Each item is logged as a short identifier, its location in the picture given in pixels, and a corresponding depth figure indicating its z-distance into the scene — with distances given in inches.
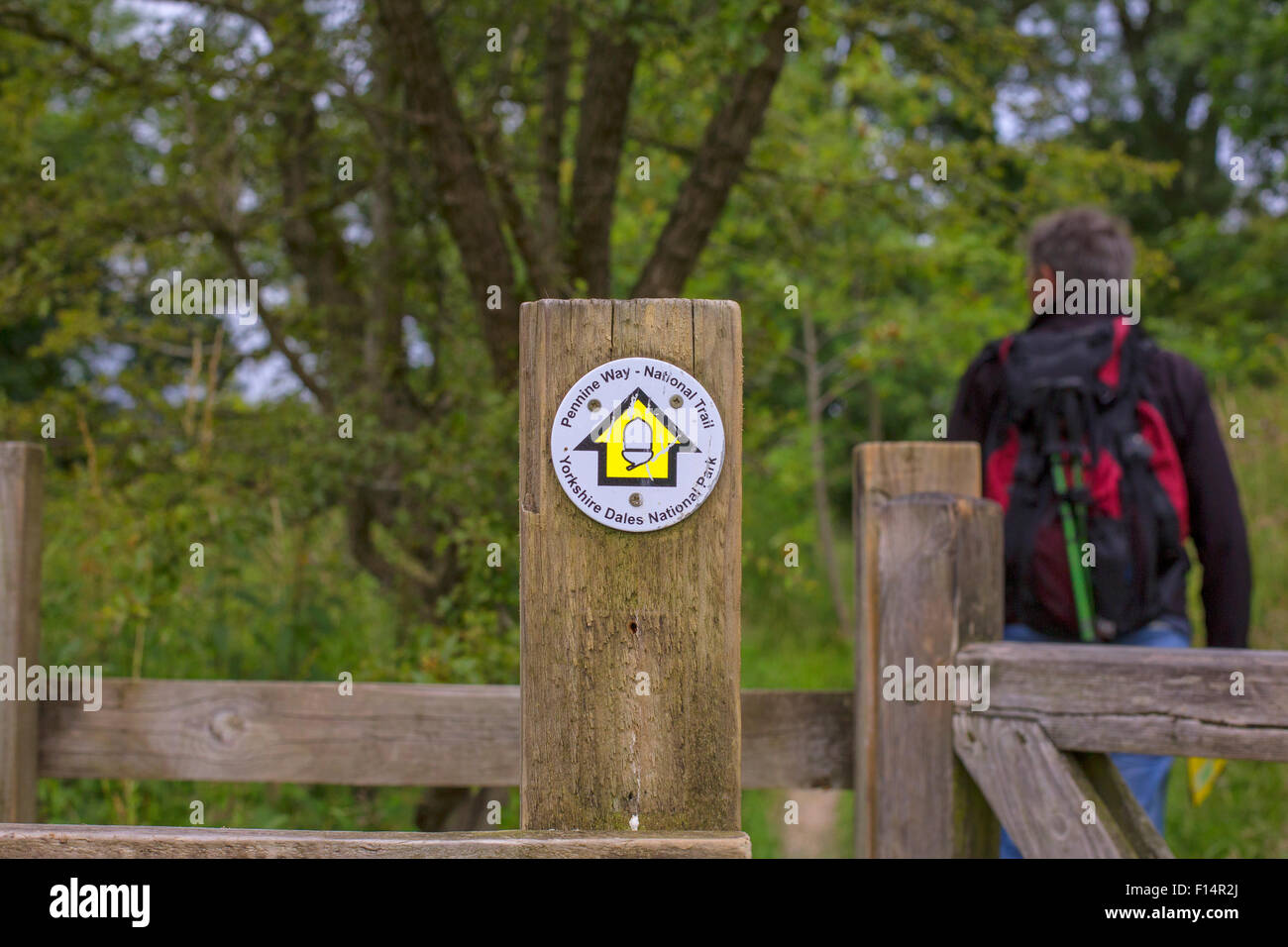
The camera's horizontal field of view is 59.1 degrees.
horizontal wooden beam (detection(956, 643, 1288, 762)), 71.1
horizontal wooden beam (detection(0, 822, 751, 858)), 44.3
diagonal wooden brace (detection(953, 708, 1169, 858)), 74.8
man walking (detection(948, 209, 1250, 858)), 93.7
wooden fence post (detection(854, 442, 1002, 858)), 83.3
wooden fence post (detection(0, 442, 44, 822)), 93.3
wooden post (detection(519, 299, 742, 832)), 47.1
